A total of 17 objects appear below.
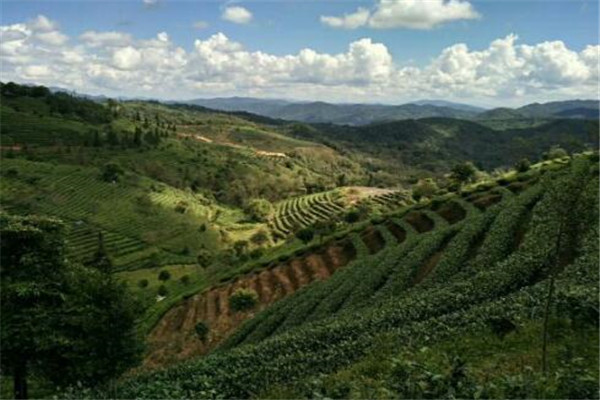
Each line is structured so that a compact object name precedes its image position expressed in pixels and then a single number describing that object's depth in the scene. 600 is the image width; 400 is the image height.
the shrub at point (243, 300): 60.81
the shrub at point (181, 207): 189.62
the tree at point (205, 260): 127.31
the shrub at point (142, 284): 119.86
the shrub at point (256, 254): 95.07
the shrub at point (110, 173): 195.25
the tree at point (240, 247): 122.42
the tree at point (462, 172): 95.31
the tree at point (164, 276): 124.00
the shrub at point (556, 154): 94.63
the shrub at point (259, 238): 153.19
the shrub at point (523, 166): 82.05
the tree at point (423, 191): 101.12
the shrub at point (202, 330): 54.44
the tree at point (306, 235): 80.19
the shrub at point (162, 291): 106.06
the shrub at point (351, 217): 101.31
